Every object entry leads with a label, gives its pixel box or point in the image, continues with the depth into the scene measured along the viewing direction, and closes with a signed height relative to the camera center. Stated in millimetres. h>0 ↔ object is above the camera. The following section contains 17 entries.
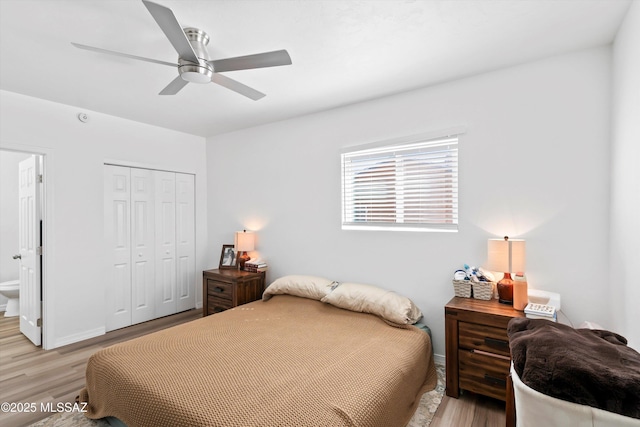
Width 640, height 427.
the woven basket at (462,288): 2469 -627
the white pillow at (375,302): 2568 -817
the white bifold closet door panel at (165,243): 4113 -452
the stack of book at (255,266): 3777 -690
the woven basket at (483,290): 2375 -622
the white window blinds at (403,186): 2756 +235
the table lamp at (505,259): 2246 -359
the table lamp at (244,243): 3875 -417
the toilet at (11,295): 4062 -1139
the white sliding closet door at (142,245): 3869 -451
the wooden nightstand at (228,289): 3496 -924
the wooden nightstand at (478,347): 2088 -962
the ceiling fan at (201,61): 1685 +903
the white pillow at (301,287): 3115 -798
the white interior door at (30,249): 3230 -424
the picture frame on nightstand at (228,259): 4050 -645
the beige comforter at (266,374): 1462 -948
